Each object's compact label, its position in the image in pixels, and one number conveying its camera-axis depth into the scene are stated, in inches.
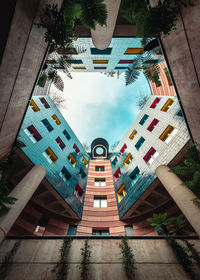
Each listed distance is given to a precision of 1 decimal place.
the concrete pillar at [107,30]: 195.3
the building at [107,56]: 437.6
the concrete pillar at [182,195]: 217.2
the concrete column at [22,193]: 228.4
